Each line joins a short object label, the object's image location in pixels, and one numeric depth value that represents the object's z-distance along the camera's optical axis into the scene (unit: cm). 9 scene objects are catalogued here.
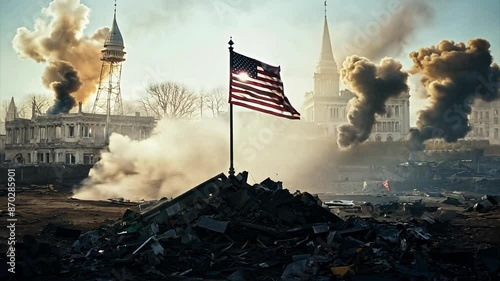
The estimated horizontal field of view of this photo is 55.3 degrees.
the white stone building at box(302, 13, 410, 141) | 8112
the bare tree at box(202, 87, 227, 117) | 8234
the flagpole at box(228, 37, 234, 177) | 1745
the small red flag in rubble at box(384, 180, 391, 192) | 4953
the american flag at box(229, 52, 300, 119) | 1864
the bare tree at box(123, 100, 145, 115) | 10095
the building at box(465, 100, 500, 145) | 9550
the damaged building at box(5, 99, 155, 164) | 6738
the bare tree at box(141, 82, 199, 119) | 7919
